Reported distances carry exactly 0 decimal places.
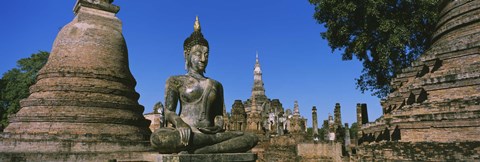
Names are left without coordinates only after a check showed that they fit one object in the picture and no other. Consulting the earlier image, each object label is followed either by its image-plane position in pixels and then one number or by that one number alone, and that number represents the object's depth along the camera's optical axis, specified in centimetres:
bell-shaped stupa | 1038
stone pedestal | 422
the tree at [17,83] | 2677
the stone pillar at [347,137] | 1691
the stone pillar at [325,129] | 2136
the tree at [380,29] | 1502
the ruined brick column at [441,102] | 841
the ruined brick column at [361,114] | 1834
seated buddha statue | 436
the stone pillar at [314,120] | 2181
